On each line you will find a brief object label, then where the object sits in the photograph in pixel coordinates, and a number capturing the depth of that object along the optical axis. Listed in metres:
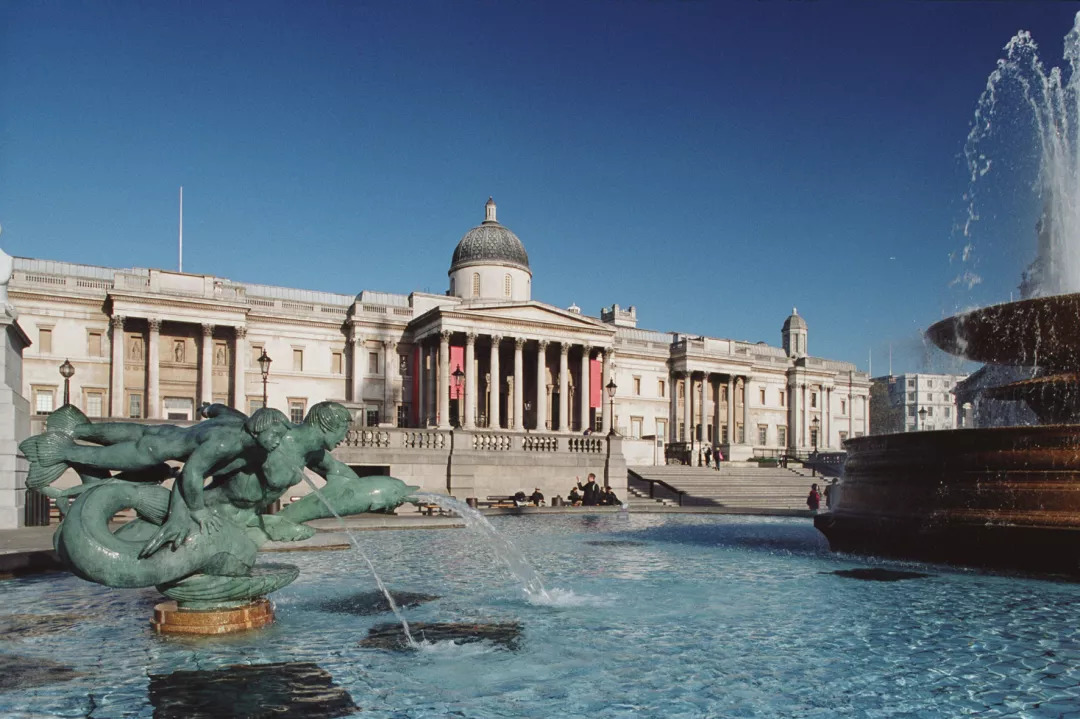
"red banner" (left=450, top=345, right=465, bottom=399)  53.47
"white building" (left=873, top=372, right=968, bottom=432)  146.12
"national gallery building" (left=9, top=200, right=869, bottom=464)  47.81
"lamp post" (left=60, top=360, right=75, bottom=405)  23.99
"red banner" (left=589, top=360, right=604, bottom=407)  57.89
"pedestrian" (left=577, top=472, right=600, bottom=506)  26.91
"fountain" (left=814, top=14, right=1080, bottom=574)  9.40
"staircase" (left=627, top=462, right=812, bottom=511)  35.16
